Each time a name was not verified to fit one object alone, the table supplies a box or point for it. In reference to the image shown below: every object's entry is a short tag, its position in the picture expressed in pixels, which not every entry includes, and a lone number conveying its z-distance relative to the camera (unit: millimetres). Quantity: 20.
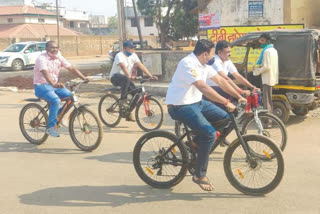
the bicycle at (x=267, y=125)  6309
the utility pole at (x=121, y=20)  15375
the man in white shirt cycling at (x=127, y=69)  8750
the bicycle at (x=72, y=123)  6980
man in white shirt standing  7875
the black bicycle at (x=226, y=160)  4781
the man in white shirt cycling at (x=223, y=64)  6460
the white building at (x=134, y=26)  71562
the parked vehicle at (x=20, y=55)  24609
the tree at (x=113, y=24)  92938
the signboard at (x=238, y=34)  12241
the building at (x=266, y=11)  17031
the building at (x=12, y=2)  72812
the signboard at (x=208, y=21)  15562
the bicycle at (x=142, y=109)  8570
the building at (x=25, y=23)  51625
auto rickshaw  8367
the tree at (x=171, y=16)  31531
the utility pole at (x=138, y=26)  32172
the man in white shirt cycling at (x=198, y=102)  4727
